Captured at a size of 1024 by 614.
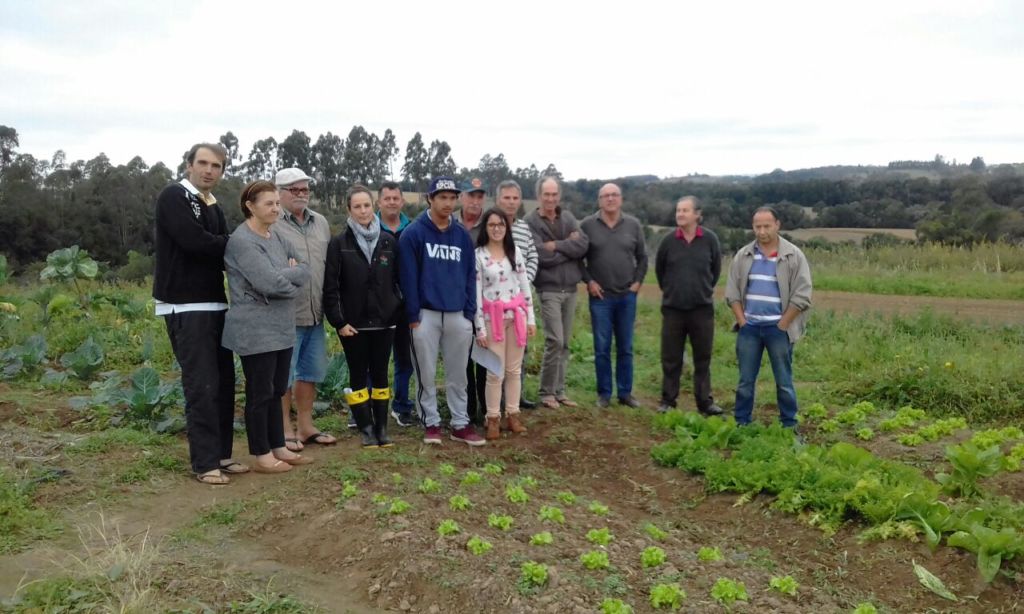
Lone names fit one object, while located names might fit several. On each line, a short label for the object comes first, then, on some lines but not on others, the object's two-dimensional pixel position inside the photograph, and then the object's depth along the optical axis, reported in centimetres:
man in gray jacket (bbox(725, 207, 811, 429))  652
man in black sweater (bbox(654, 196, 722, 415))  721
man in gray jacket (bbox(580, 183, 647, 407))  725
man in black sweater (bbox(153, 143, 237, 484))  478
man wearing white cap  556
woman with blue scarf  566
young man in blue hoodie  580
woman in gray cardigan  497
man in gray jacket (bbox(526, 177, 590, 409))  706
